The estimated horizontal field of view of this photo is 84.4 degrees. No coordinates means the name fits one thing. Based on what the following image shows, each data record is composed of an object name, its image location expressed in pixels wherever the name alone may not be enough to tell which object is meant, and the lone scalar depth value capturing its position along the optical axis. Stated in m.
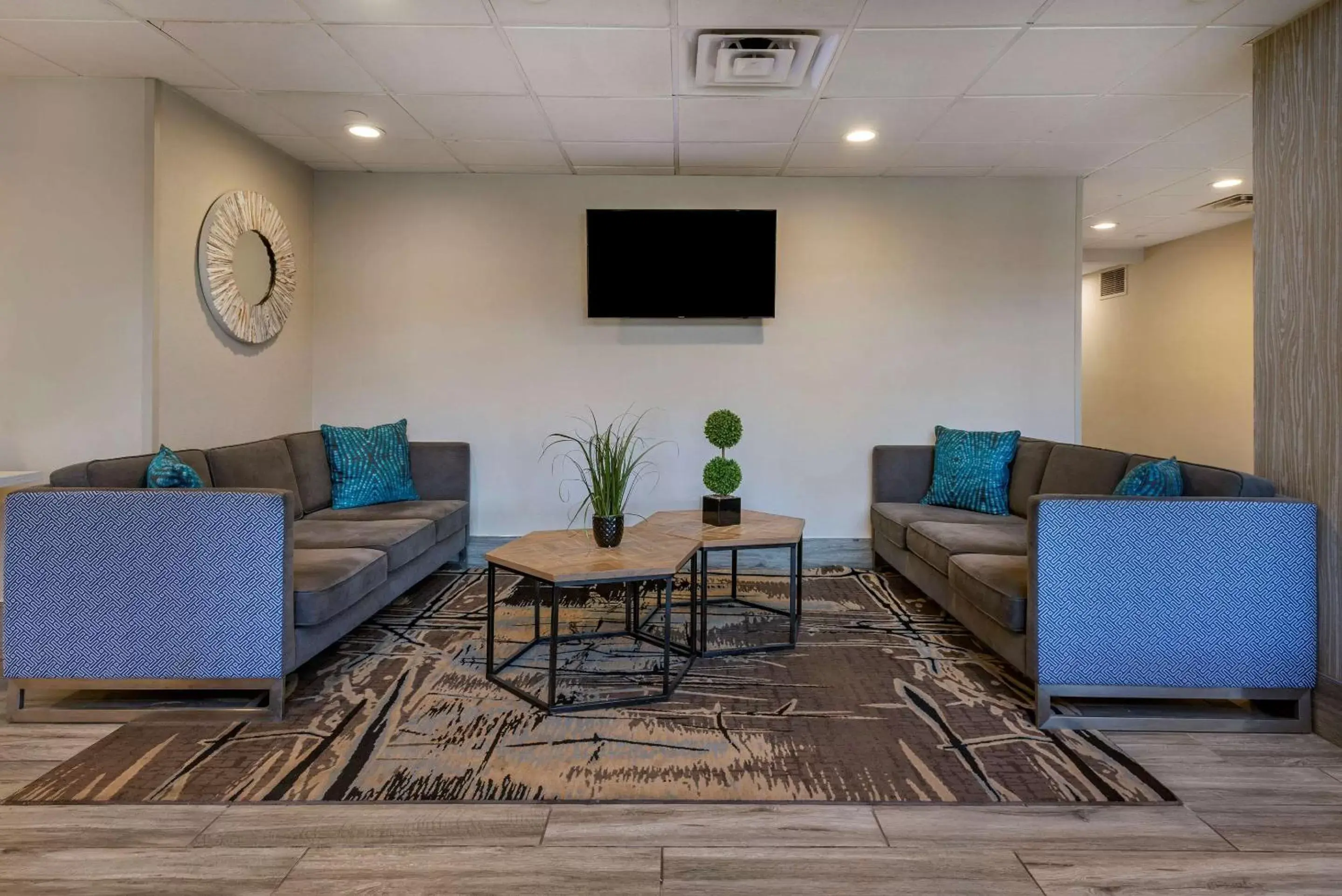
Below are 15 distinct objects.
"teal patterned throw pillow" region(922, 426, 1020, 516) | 4.49
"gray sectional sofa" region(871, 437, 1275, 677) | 2.76
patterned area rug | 2.14
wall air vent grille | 7.84
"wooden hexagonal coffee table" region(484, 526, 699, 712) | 2.65
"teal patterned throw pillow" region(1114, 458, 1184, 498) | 2.82
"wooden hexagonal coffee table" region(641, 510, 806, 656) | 3.26
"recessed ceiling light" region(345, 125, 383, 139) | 4.13
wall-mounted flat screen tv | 4.93
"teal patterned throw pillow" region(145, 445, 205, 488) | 2.77
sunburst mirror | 3.87
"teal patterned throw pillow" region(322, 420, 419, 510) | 4.43
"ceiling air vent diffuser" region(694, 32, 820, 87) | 3.12
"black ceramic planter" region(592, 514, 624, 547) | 3.04
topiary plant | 3.65
